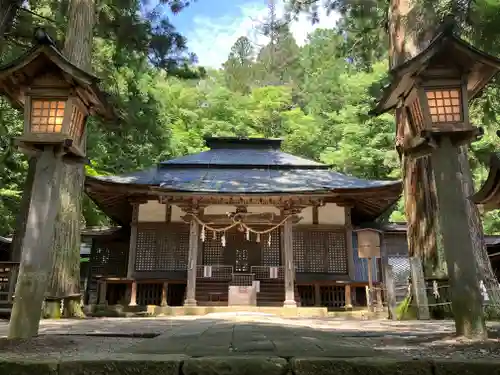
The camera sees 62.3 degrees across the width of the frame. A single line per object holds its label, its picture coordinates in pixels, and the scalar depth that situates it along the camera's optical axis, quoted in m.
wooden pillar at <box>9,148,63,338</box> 4.48
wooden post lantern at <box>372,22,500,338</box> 4.47
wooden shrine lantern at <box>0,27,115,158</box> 4.91
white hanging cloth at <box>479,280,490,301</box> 7.88
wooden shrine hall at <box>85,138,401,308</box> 13.28
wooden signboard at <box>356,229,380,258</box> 10.87
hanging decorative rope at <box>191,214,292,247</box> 13.35
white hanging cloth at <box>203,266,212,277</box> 14.05
